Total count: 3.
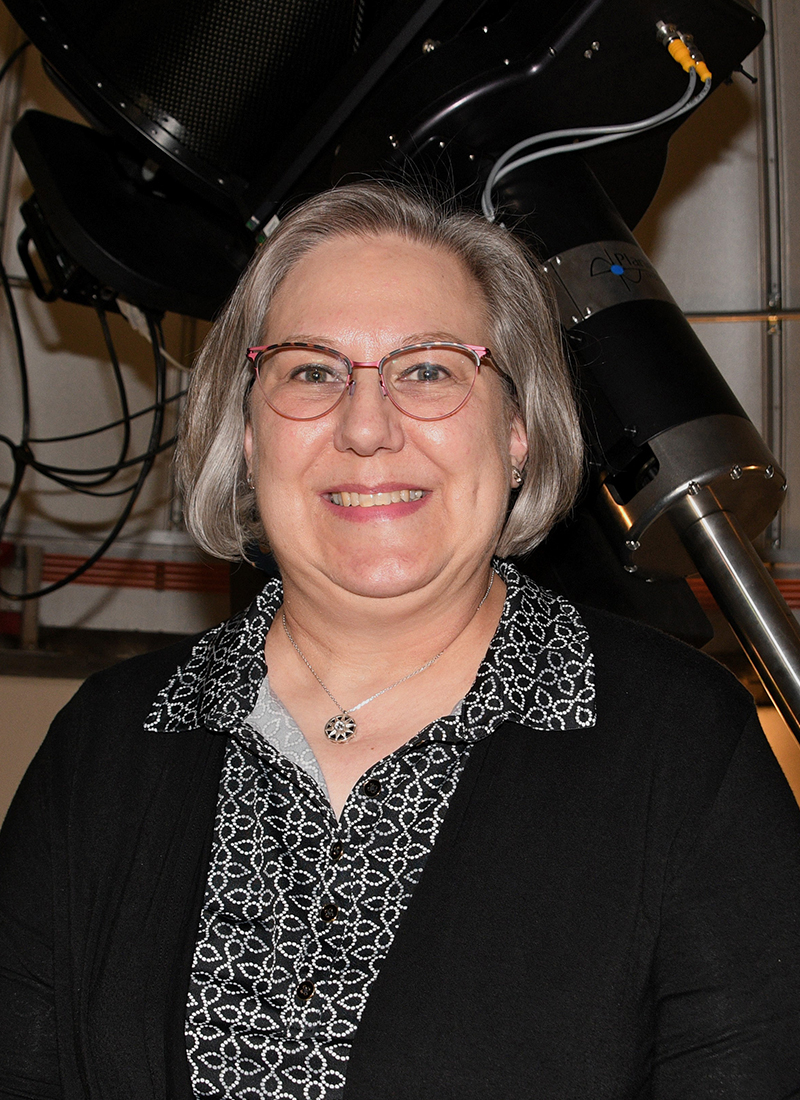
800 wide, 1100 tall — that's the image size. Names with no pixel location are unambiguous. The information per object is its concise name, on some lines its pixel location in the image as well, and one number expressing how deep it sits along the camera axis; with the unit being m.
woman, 0.92
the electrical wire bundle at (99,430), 2.01
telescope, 1.14
